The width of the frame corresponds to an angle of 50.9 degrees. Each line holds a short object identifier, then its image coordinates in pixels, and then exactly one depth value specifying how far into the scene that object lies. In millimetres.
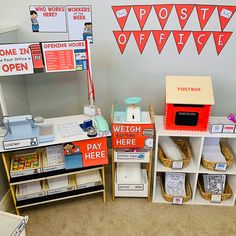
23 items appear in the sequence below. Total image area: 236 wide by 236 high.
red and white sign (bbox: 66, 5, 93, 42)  1980
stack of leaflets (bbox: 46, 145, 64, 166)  1834
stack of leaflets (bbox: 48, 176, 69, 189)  1930
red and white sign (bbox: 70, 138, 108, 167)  1749
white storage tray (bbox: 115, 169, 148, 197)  1996
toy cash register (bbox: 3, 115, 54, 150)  1597
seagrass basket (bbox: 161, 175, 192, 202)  2019
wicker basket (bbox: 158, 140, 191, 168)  1941
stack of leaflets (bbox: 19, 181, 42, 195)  1877
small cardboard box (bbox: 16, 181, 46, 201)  1860
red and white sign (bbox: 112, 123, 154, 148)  1784
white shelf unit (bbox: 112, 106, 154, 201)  1873
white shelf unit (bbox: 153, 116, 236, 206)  1822
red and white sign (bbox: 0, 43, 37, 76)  1617
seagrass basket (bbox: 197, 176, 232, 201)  2029
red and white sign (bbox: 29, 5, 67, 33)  1968
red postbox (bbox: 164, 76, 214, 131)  1760
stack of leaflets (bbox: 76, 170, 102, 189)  1965
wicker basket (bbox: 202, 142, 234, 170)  1929
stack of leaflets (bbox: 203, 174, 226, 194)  2025
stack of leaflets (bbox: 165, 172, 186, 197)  2033
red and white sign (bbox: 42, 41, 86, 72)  1704
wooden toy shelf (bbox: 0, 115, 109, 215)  1703
